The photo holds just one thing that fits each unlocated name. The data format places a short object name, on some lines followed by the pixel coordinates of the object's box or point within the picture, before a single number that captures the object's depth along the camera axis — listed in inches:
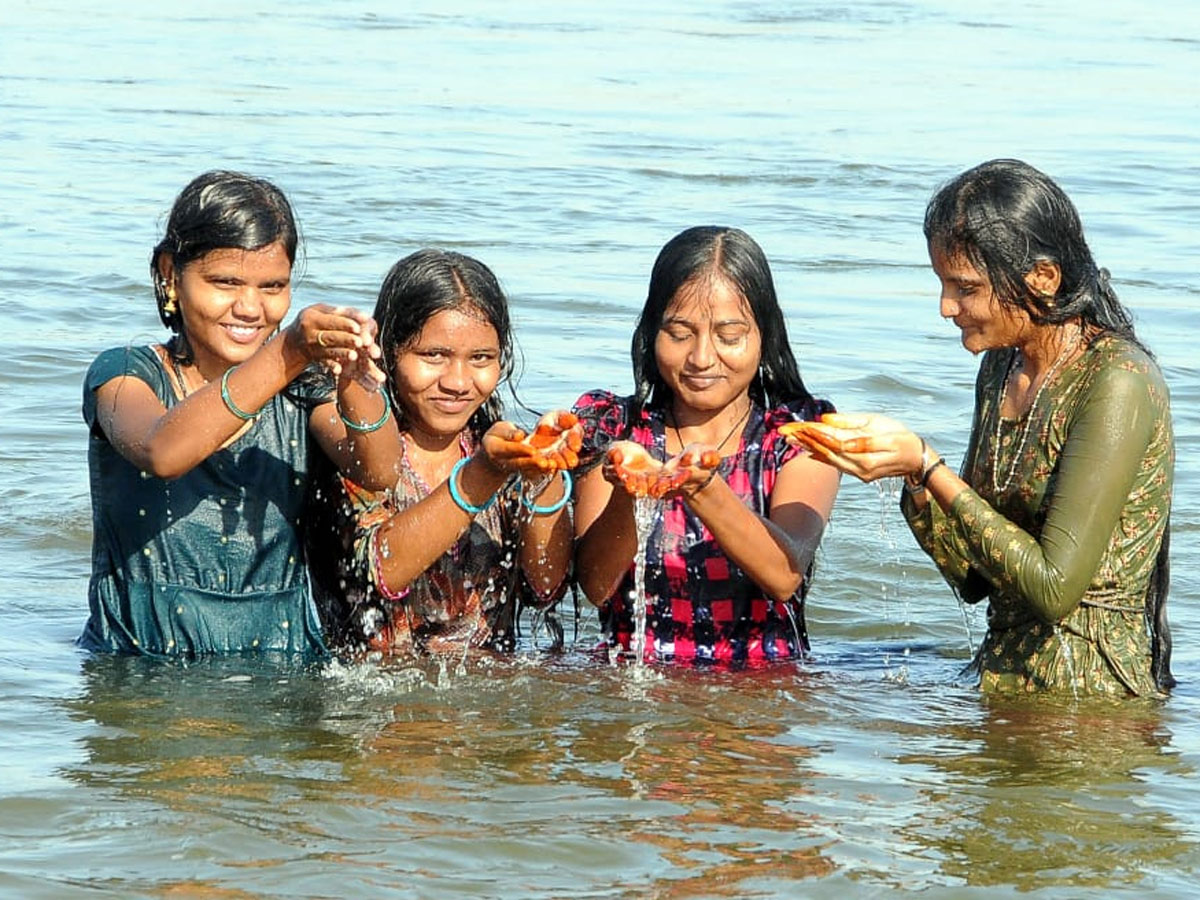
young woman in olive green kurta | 373.1
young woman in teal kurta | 387.9
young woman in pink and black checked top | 408.2
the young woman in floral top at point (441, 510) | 404.5
